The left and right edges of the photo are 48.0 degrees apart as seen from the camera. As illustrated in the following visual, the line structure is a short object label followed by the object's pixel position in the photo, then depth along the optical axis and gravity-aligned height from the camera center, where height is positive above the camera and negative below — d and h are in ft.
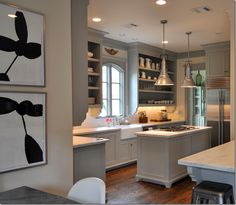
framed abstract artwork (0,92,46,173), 7.13 -0.81
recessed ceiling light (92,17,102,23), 15.56 +4.86
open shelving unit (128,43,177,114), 22.38 +1.94
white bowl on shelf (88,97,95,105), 18.49 +0.03
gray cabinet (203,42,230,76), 22.20 +3.58
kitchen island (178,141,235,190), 7.54 -1.87
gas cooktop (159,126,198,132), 16.35 -1.81
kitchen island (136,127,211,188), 14.62 -3.12
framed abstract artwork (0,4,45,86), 7.14 +1.54
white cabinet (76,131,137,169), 18.02 -3.50
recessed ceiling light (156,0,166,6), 12.84 +4.82
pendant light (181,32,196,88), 18.31 +1.49
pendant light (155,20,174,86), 16.96 +1.45
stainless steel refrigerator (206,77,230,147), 21.52 -0.72
